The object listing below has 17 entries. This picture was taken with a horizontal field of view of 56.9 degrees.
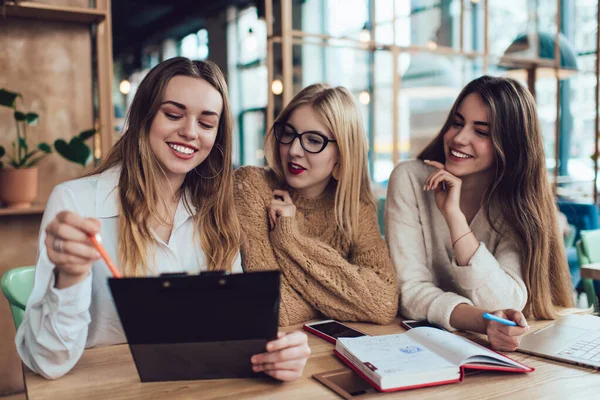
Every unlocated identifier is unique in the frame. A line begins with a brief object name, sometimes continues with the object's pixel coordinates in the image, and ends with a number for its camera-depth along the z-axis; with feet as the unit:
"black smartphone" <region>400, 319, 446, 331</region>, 5.44
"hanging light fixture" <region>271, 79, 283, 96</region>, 16.07
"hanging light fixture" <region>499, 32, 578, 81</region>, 22.00
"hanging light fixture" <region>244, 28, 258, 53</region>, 21.47
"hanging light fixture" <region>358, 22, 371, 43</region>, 18.15
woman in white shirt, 4.09
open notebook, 3.83
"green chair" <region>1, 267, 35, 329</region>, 5.44
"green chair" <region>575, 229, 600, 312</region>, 8.70
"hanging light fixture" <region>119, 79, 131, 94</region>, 38.91
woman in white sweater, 5.80
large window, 17.57
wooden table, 3.71
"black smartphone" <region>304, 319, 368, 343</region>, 5.00
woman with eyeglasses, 5.69
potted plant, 9.44
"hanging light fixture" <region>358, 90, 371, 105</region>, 18.81
